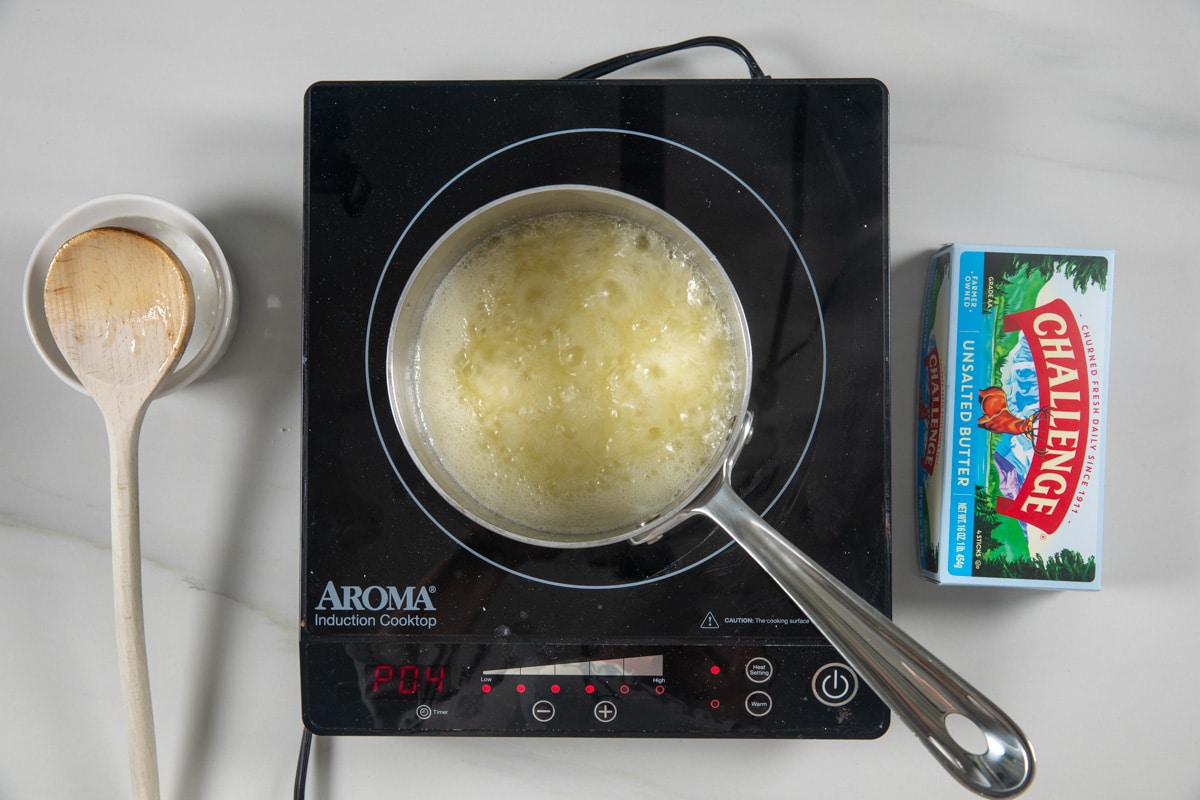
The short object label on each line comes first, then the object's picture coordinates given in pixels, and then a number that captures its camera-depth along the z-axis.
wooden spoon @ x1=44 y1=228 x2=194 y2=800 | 0.59
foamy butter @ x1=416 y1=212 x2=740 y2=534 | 0.53
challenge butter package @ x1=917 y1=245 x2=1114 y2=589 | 0.59
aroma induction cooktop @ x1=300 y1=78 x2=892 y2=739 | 0.58
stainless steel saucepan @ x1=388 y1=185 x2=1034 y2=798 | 0.37
